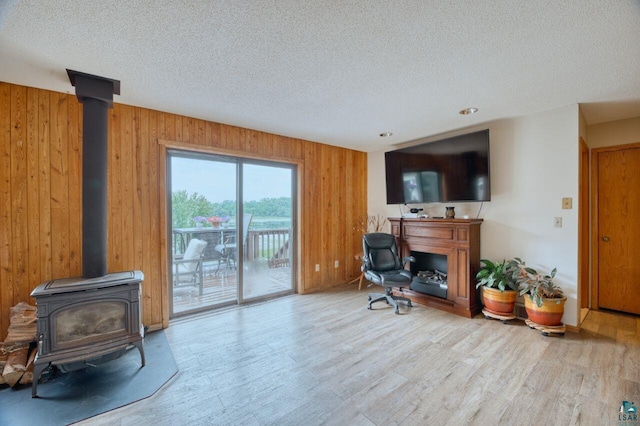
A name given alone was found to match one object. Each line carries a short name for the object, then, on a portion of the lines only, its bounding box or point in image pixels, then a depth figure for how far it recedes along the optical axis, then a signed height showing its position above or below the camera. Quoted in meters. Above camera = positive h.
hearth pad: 1.68 -1.29
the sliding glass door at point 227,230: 3.18 -0.24
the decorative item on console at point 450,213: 3.52 -0.04
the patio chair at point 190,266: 3.19 -0.67
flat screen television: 3.25 +0.55
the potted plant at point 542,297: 2.67 -0.91
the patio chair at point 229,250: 3.49 -0.50
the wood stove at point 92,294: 1.91 -0.62
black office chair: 3.48 -0.73
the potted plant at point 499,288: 2.96 -0.90
